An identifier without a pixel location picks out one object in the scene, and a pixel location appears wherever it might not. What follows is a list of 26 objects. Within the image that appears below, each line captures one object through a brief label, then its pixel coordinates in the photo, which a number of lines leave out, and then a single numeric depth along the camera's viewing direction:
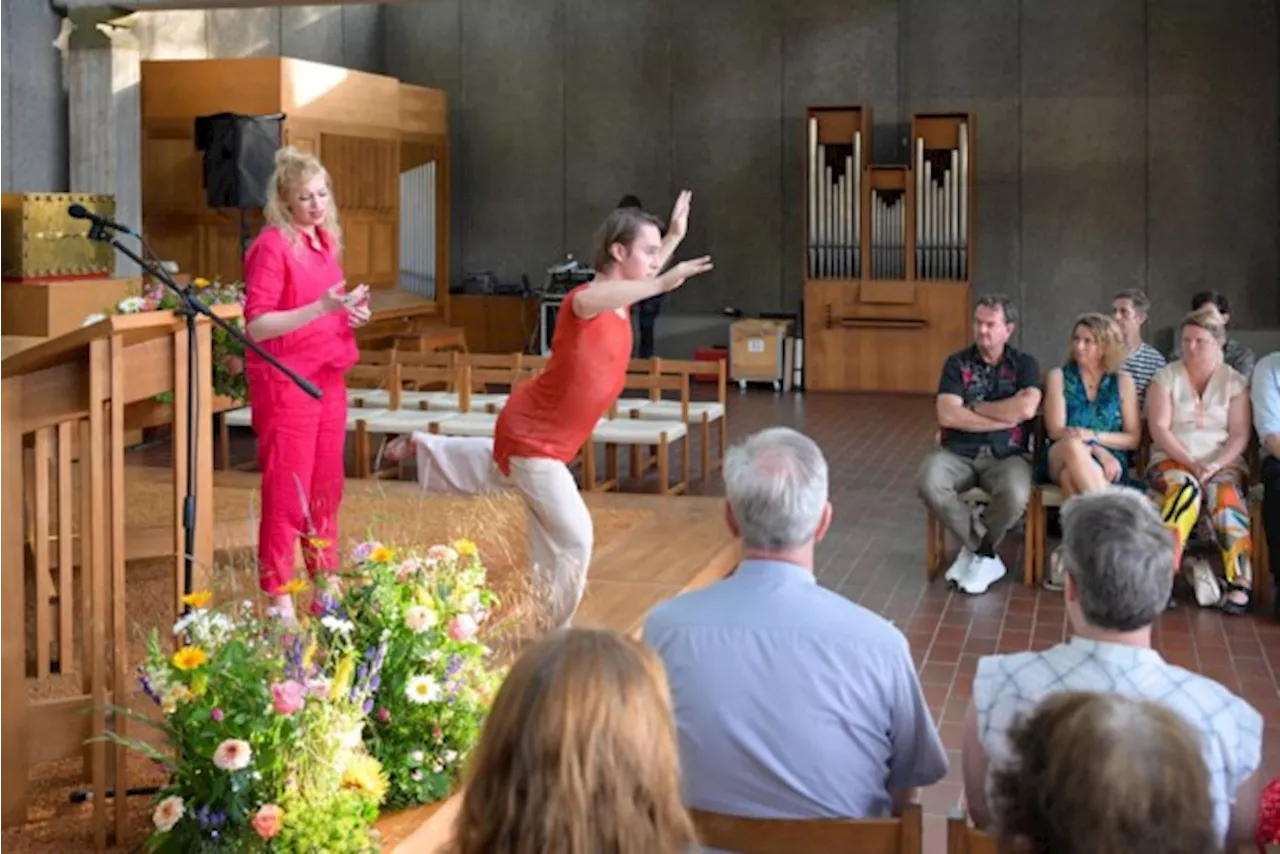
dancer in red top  4.90
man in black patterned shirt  7.21
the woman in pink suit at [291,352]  4.75
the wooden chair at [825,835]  2.49
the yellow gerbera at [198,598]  3.37
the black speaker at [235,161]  11.33
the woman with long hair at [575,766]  1.90
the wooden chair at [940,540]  7.27
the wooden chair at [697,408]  9.67
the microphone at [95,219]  3.91
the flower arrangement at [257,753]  3.22
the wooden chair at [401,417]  9.44
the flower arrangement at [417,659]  3.62
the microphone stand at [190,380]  3.70
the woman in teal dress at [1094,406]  7.15
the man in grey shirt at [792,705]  2.80
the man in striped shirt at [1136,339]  7.98
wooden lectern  3.48
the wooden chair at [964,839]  2.41
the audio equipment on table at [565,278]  15.19
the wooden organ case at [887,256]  14.47
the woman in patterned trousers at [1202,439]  6.89
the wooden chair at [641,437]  9.02
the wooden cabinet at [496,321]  15.84
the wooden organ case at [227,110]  12.61
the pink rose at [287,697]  3.16
